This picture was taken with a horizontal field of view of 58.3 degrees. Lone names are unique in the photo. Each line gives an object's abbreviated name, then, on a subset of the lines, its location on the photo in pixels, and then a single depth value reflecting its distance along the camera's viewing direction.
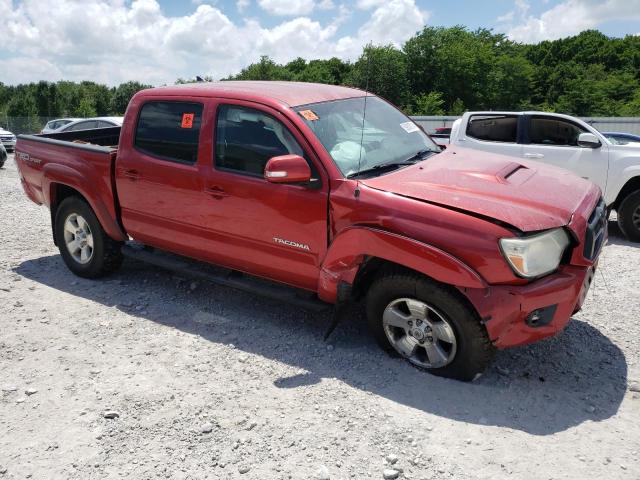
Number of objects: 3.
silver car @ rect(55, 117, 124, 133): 12.36
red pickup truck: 3.37
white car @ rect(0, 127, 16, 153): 20.09
